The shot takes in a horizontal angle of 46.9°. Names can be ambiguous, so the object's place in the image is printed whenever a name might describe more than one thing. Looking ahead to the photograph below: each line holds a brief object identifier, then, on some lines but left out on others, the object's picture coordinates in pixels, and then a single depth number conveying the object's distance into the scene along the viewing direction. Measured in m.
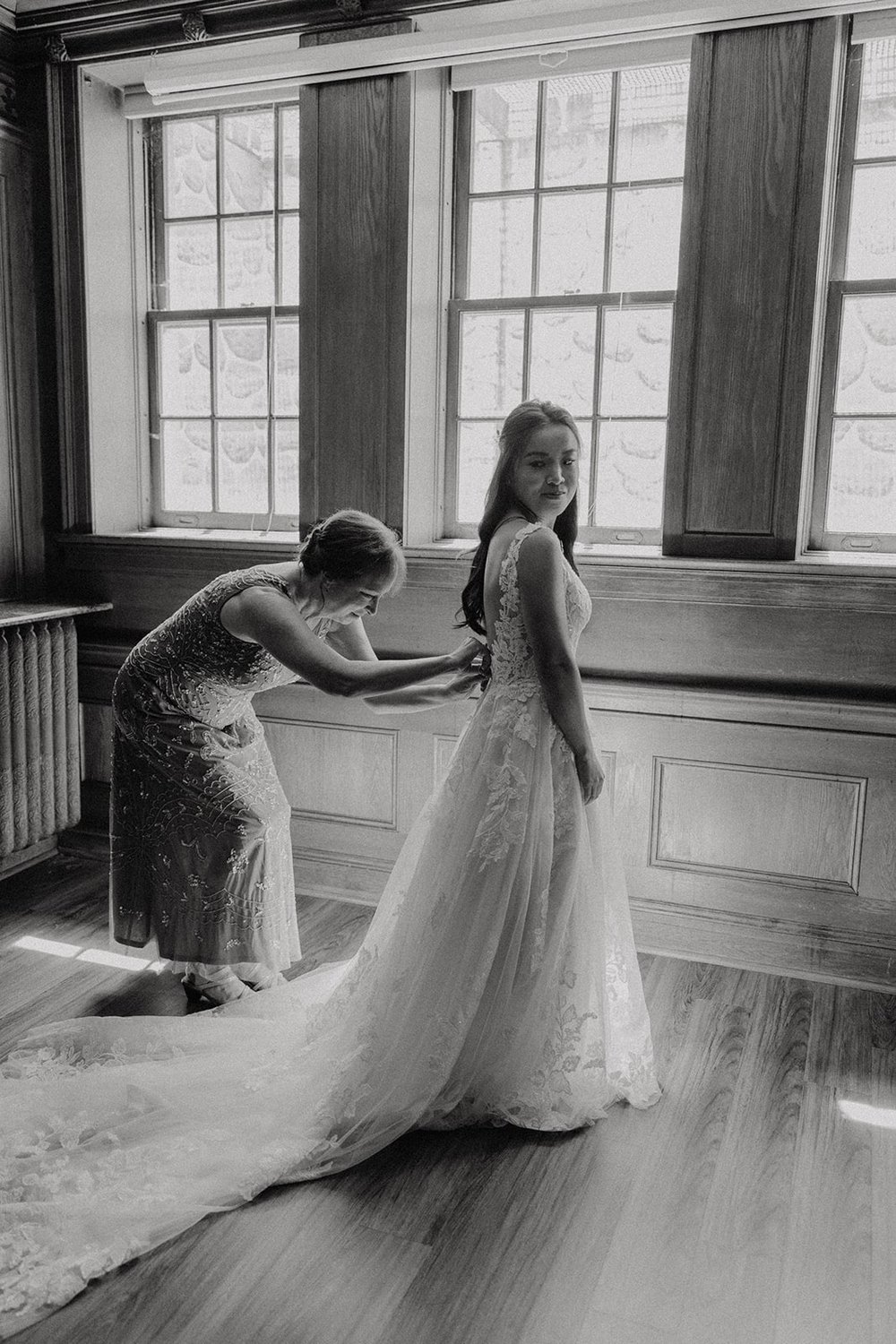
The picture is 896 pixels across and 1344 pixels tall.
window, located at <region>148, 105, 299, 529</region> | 4.03
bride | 2.28
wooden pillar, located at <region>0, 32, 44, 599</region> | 3.96
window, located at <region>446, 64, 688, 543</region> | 3.53
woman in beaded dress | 2.77
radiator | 3.76
